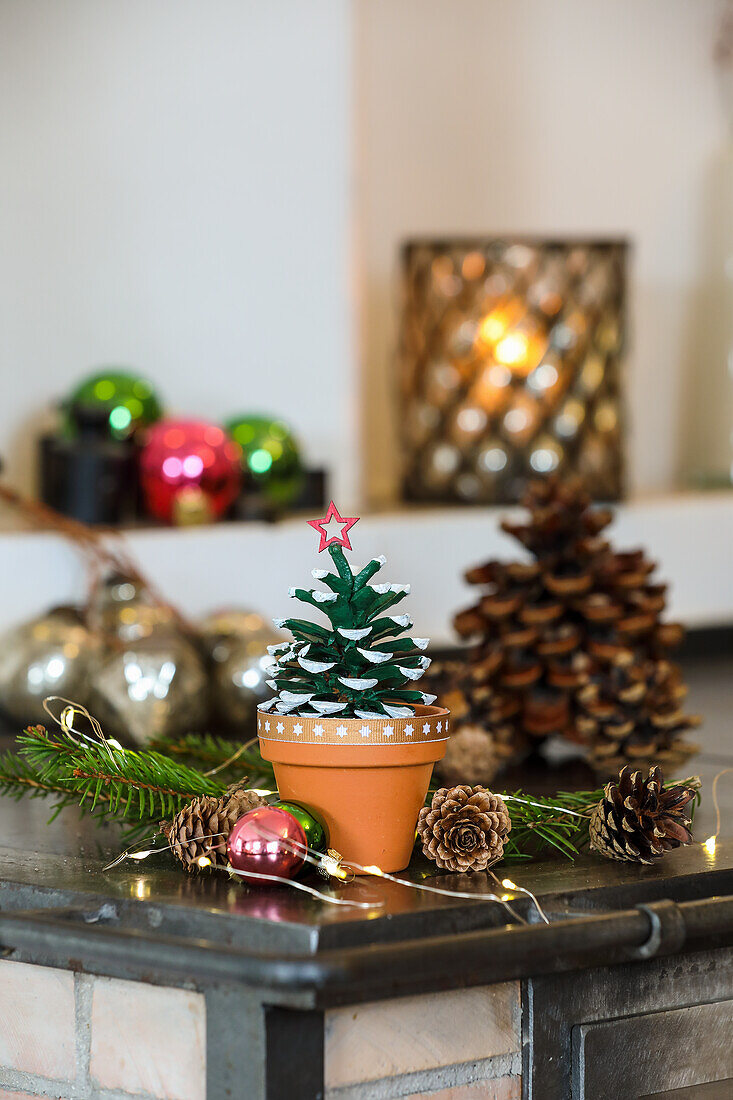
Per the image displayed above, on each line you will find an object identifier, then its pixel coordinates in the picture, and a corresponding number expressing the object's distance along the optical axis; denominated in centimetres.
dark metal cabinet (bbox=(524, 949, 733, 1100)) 138
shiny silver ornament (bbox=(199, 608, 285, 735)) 179
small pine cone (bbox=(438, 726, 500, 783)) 164
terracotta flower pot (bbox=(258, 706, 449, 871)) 137
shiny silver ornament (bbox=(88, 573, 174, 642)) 185
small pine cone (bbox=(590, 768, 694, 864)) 141
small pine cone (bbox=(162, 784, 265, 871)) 140
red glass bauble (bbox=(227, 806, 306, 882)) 136
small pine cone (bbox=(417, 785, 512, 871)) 139
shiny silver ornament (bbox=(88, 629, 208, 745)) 170
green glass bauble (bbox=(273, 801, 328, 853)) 137
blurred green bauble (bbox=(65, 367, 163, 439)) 209
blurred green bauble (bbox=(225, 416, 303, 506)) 212
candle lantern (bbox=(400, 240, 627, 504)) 226
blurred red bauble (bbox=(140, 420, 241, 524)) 205
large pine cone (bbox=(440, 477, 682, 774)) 169
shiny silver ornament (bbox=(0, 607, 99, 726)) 179
